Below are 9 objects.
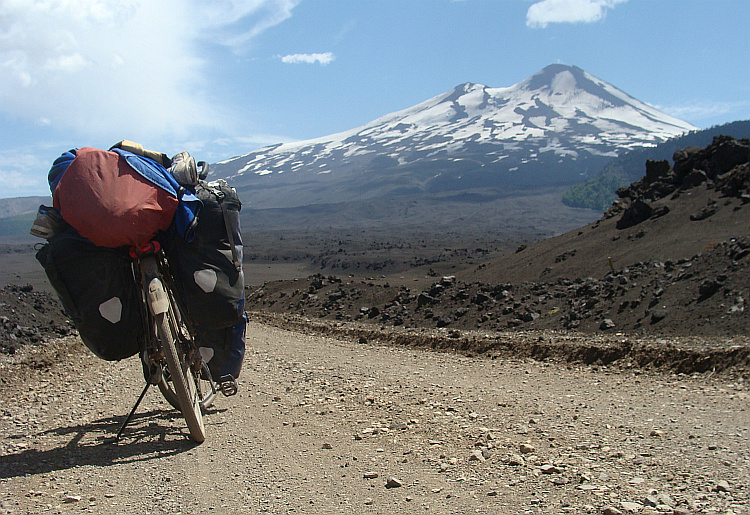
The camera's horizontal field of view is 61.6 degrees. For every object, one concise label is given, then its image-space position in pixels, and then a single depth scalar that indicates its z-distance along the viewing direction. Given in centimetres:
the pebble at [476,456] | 397
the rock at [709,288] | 1095
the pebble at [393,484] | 355
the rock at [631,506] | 301
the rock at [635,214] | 2092
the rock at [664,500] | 306
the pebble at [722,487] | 322
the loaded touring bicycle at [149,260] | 423
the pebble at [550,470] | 364
